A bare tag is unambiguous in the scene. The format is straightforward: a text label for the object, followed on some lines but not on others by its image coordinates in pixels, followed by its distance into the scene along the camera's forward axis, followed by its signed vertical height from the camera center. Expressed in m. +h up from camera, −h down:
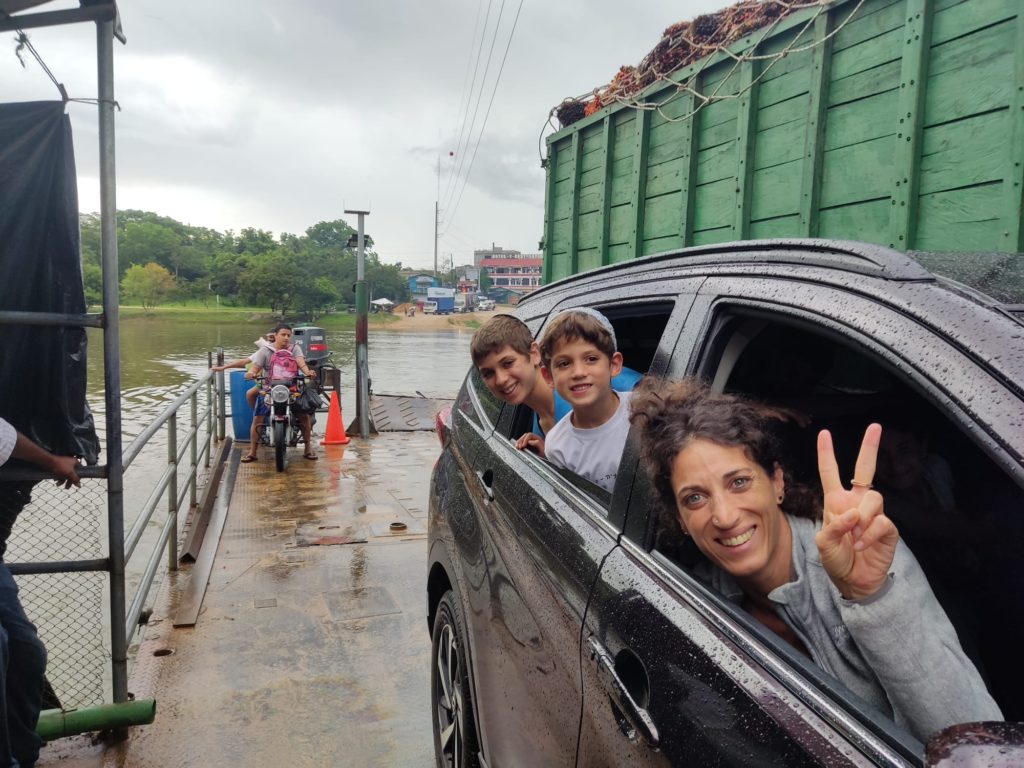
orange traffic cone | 10.04 -1.61
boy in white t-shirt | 2.25 -0.22
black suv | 1.02 -0.48
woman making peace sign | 1.06 -0.37
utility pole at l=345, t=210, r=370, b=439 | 10.35 -0.59
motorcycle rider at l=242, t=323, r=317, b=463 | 9.01 -0.89
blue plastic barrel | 9.85 -1.39
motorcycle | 8.30 -1.25
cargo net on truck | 3.59 +1.42
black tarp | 2.77 +0.08
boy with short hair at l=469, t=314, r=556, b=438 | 2.70 -0.20
